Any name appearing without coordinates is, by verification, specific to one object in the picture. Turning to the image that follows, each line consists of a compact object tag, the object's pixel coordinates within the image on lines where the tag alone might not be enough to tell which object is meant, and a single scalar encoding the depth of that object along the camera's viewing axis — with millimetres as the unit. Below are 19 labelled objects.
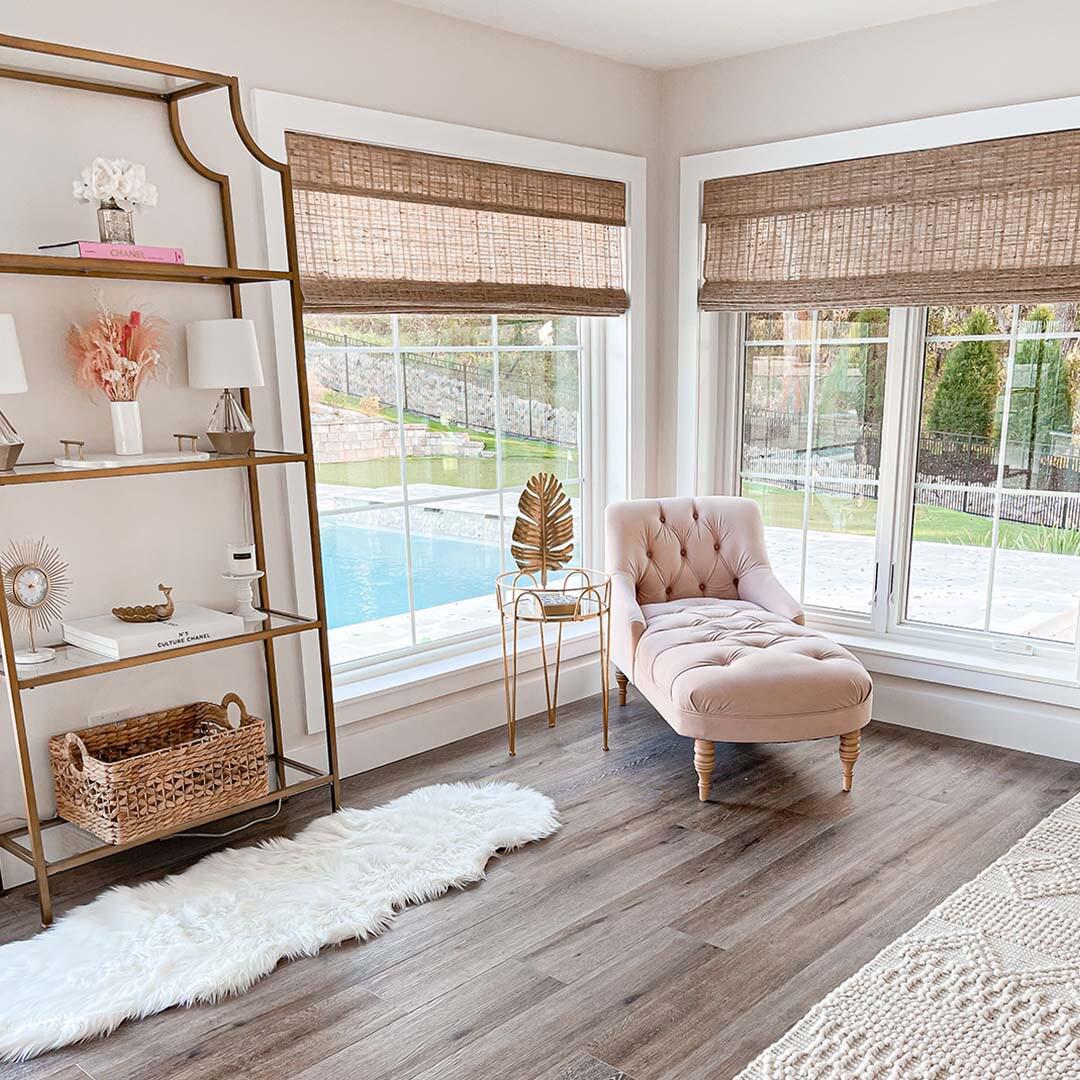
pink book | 2439
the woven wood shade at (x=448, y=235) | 3199
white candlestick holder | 2971
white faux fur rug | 2229
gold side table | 3648
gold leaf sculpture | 3906
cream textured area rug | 2016
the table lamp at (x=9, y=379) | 2350
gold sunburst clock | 2586
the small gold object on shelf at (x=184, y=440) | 2793
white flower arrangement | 2506
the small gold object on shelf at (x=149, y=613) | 2760
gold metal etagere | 2424
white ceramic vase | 2658
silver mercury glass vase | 2545
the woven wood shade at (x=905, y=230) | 3354
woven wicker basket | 2656
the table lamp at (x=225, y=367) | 2807
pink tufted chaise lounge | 3137
